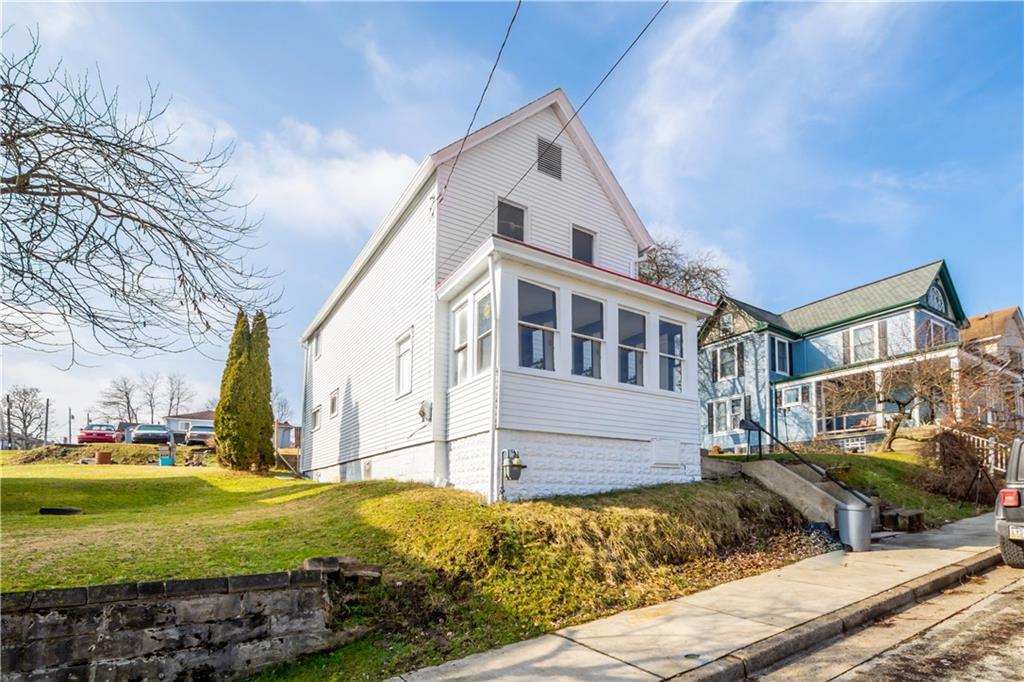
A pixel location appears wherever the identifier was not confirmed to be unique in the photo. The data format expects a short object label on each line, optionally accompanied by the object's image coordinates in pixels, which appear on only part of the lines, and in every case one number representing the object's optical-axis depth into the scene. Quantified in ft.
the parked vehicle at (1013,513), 25.54
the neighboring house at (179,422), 190.08
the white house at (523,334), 30.91
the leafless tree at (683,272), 81.05
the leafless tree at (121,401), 215.72
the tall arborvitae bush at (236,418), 69.26
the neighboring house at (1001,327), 91.89
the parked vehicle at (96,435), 110.11
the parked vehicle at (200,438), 115.14
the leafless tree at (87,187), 19.11
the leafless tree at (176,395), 226.38
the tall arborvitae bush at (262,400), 71.00
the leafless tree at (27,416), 181.68
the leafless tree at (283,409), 203.92
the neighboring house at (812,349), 75.51
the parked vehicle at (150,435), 108.47
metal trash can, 30.76
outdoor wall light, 27.99
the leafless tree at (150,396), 222.28
